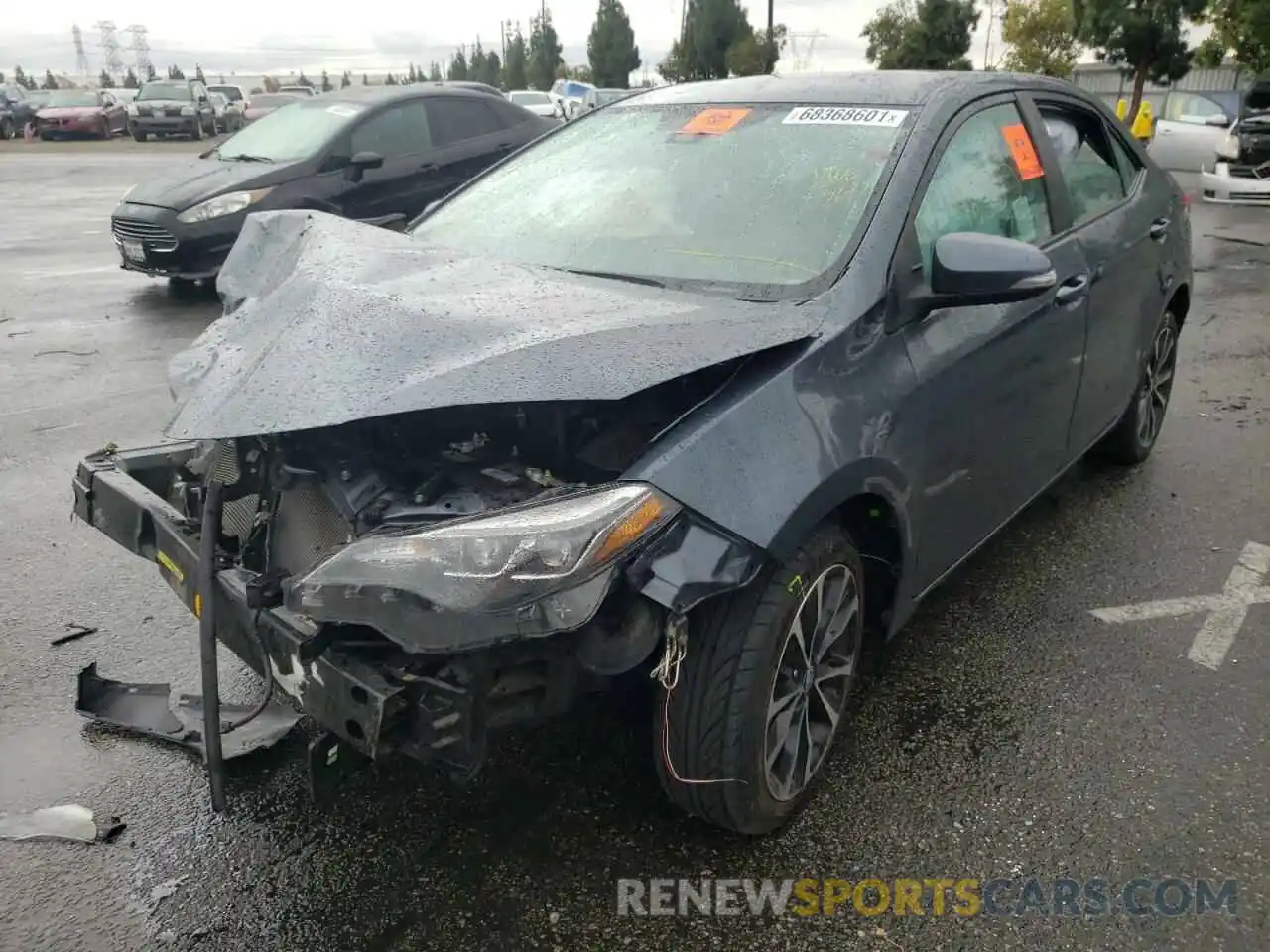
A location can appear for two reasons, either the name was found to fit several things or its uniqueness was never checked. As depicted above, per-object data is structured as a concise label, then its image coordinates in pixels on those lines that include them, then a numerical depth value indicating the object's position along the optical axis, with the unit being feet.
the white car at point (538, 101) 99.78
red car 104.17
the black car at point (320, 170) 27.71
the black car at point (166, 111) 98.99
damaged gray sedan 6.57
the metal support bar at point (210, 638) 7.29
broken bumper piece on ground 9.13
